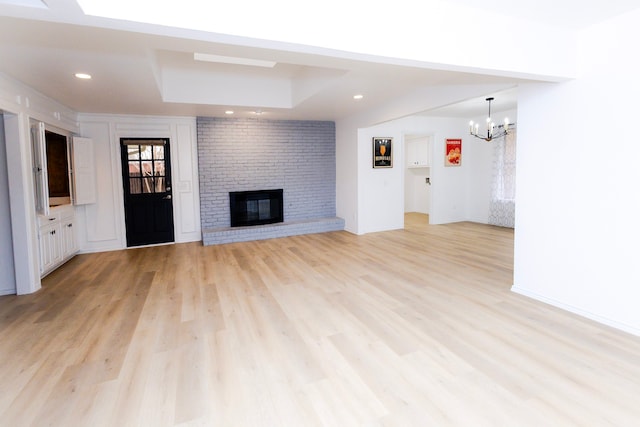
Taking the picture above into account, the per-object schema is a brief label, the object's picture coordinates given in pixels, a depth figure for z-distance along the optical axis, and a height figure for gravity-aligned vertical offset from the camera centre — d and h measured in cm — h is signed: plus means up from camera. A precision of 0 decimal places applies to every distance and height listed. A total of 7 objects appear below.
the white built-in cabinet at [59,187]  413 +5
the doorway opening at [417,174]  905 +30
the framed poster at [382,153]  707 +69
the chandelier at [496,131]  708 +116
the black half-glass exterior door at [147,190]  614 -2
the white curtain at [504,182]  724 +3
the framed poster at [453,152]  811 +77
